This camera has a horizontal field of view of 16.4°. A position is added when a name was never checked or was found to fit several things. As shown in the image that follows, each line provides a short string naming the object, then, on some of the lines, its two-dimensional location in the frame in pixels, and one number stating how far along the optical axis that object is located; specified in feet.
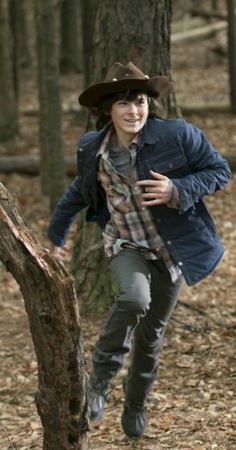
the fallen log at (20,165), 44.16
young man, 13.70
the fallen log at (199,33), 82.02
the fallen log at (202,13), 70.13
